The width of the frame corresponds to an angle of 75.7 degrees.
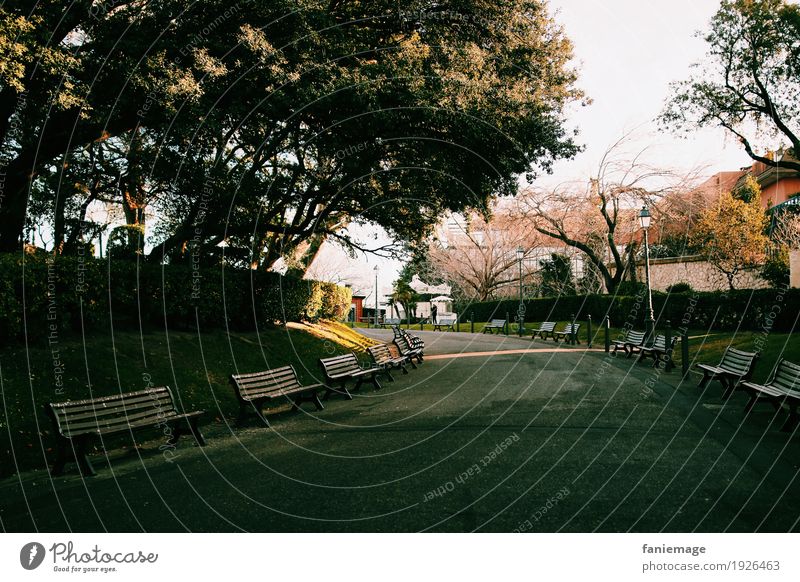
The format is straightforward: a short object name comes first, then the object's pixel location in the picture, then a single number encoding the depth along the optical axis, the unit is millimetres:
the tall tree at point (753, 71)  14289
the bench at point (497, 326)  33359
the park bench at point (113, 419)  5785
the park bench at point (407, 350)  15845
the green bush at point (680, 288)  27938
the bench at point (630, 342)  16797
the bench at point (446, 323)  39781
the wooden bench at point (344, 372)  10539
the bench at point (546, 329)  25594
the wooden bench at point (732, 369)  9062
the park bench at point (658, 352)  13311
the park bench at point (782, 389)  6916
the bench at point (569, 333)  23031
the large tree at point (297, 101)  8672
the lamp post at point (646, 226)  17406
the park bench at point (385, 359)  12895
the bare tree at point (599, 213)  30984
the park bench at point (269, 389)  8258
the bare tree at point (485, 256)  45250
